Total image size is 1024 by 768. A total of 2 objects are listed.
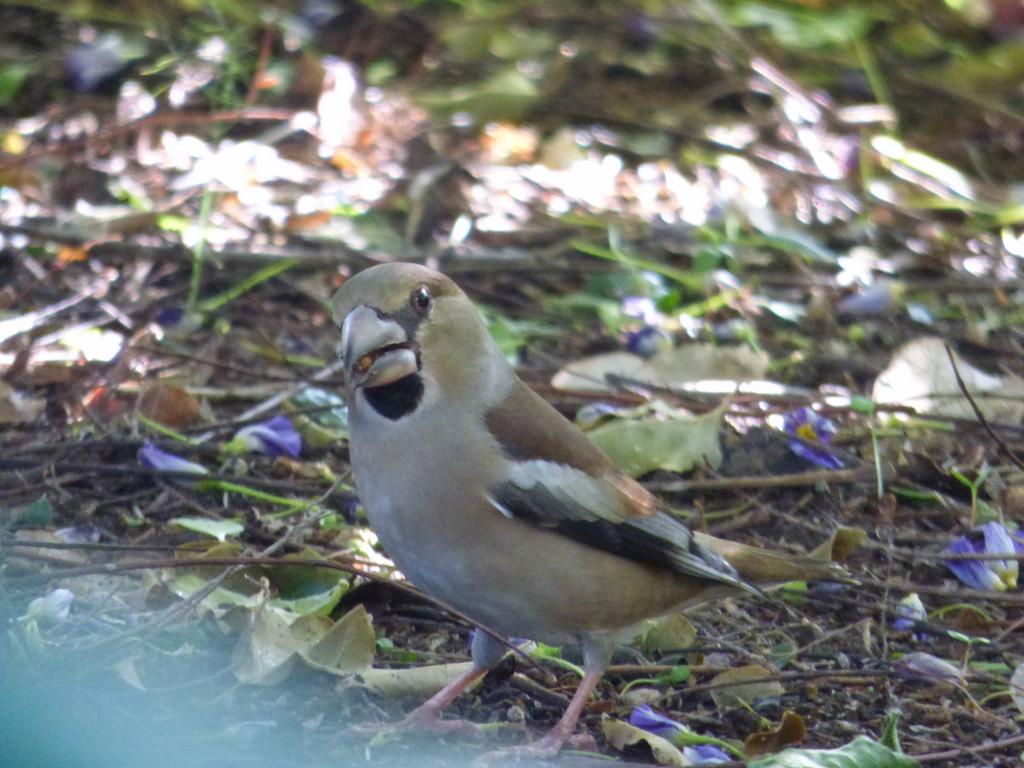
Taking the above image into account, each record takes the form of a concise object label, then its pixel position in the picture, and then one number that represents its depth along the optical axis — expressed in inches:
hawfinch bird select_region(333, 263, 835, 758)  247.4
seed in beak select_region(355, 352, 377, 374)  244.2
